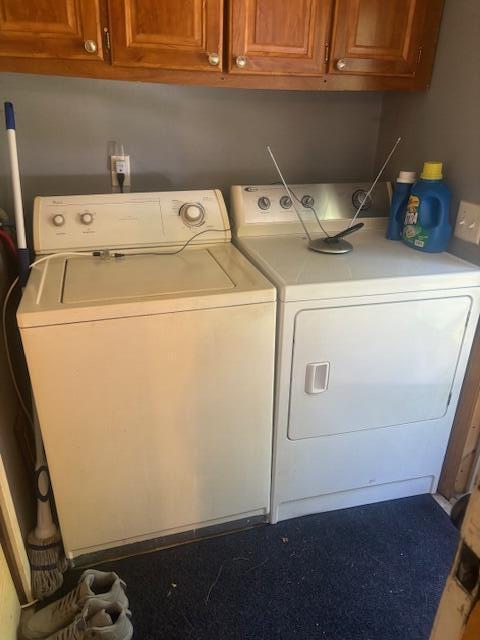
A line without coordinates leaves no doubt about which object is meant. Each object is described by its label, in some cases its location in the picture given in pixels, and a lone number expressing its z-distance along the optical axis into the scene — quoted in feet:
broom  4.71
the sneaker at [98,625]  4.19
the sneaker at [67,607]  4.45
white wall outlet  6.17
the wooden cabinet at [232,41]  4.61
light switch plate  5.27
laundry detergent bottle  5.51
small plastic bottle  5.91
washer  4.31
